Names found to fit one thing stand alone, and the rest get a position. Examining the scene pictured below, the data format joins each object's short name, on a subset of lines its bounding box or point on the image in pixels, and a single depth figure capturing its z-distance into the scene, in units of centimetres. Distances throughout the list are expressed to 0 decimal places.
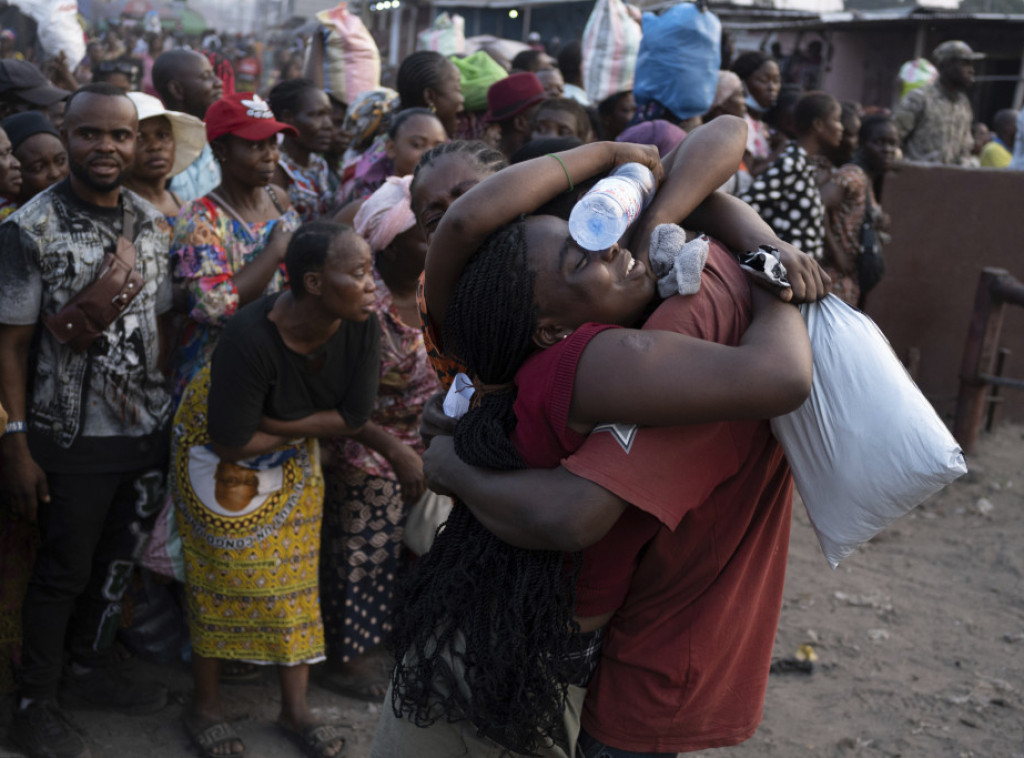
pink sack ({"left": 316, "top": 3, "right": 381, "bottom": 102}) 648
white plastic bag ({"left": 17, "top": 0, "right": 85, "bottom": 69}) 953
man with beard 311
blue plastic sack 505
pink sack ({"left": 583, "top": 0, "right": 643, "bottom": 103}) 725
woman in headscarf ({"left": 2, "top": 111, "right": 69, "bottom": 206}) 381
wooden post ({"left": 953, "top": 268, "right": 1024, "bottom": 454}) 623
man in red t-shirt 149
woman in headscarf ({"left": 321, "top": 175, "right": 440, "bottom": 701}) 360
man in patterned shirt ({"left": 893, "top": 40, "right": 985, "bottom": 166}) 882
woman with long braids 158
